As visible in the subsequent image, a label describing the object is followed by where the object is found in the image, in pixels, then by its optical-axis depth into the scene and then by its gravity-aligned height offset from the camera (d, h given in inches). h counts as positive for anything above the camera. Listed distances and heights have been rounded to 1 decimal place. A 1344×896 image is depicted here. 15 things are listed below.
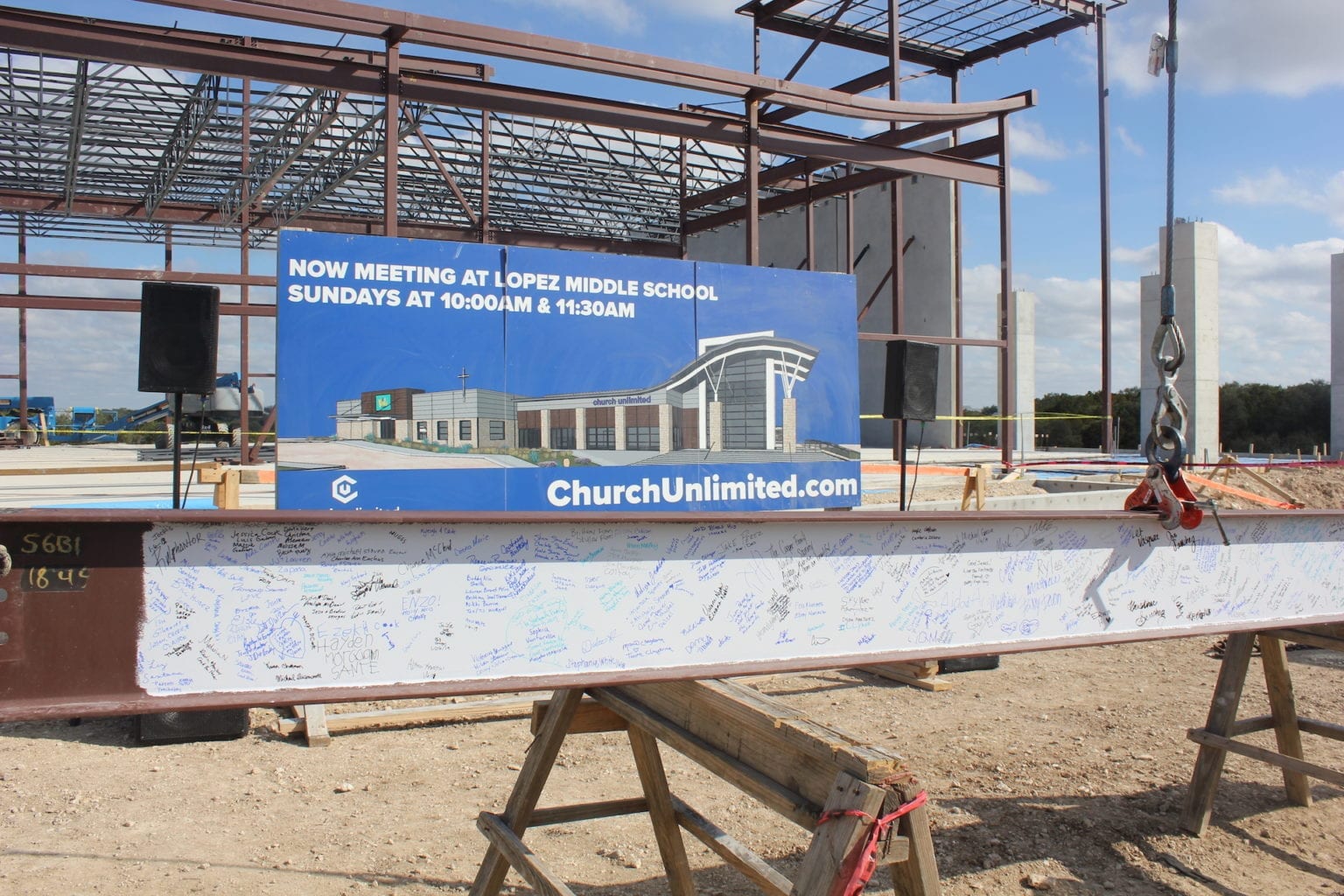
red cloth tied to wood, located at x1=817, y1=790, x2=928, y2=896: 98.7 -42.6
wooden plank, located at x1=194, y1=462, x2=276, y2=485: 302.1 -23.1
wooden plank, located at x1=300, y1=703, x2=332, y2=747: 243.4 -72.3
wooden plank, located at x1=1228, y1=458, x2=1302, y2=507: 549.9 -27.9
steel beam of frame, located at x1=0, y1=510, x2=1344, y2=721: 100.3 -18.9
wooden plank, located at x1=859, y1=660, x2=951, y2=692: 302.5 -75.4
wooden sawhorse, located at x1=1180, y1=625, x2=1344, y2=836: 203.6 -62.4
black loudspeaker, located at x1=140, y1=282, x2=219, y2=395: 145.8 +14.7
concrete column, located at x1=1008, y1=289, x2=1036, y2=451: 1215.6 +99.3
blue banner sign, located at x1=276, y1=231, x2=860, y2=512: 301.6 +19.3
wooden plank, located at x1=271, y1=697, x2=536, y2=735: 253.3 -74.4
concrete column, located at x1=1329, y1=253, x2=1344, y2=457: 1272.1 +107.8
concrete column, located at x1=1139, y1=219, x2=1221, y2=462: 1042.1 +121.7
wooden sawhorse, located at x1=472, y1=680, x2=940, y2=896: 101.1 -41.2
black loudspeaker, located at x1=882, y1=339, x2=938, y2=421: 233.1 +13.3
